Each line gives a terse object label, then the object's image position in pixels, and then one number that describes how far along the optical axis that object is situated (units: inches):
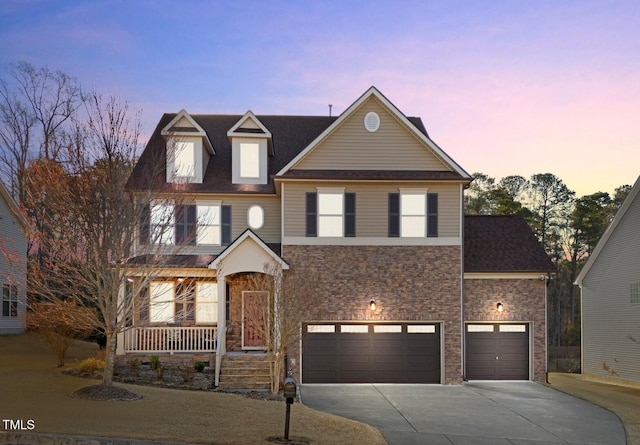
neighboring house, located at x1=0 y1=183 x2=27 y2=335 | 1147.3
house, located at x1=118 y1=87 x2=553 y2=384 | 891.4
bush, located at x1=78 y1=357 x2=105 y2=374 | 740.0
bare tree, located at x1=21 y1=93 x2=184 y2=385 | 606.2
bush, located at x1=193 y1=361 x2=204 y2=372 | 827.4
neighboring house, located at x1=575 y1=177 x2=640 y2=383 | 971.3
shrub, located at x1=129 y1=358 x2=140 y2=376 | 803.0
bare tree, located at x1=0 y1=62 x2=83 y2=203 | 1498.5
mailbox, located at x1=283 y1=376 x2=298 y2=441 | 474.1
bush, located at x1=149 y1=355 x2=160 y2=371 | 811.4
